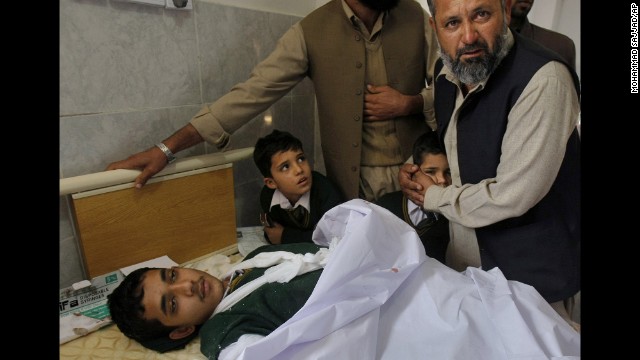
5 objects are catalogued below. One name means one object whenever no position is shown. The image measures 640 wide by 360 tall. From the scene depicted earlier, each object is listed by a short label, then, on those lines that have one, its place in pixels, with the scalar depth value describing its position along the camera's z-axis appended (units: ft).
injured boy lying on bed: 3.16
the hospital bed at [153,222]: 3.92
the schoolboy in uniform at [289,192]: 5.52
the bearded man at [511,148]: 3.50
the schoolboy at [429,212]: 5.09
